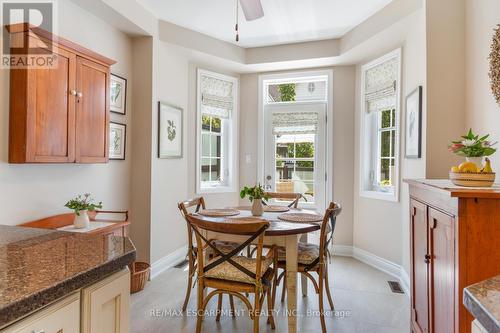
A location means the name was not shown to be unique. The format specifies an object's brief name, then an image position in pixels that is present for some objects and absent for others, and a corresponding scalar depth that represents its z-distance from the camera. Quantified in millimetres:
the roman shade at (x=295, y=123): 4191
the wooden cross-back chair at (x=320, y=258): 2178
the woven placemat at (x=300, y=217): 2355
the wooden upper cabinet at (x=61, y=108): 1957
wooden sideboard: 1182
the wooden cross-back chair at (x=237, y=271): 1828
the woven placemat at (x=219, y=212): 2583
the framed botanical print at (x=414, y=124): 2586
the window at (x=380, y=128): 3377
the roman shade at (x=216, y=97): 4121
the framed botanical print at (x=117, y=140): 2951
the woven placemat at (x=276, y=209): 2795
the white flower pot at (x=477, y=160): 1471
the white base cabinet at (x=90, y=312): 678
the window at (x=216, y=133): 4098
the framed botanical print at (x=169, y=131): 3344
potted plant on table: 2518
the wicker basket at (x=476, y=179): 1349
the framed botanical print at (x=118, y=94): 2930
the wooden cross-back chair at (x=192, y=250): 2396
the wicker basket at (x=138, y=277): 2760
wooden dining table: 2043
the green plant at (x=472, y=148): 1452
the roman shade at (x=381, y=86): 3398
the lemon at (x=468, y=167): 1388
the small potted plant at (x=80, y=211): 2250
